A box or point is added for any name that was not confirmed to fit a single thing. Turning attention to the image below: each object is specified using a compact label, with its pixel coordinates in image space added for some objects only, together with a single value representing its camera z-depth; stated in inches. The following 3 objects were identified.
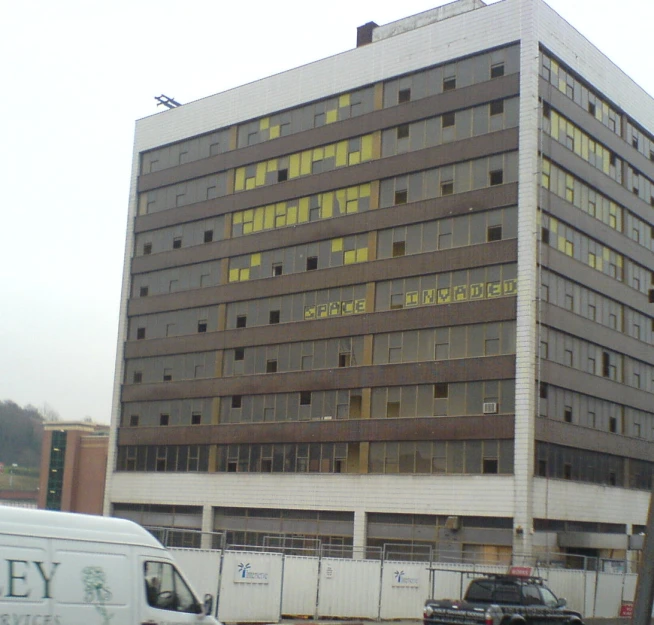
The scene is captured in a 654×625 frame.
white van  549.3
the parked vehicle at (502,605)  959.0
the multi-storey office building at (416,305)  2090.3
